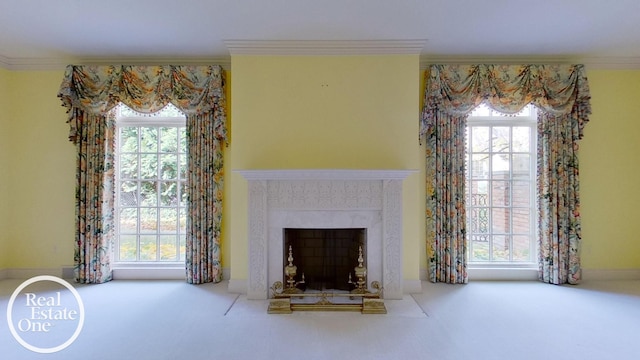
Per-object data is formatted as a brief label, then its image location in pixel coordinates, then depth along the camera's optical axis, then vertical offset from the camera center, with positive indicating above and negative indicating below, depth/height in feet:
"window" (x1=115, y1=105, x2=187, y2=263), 12.86 -0.33
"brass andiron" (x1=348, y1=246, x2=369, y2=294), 10.10 -3.01
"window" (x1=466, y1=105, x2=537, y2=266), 12.84 -0.38
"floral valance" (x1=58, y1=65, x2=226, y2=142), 11.70 +3.30
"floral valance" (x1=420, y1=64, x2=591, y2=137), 11.67 +3.33
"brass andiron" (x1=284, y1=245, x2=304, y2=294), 10.12 -3.02
